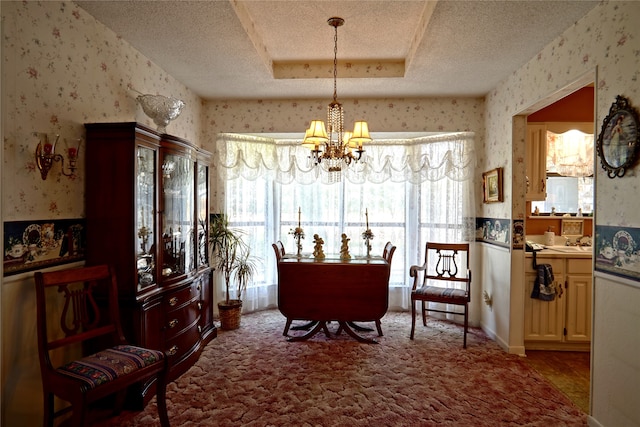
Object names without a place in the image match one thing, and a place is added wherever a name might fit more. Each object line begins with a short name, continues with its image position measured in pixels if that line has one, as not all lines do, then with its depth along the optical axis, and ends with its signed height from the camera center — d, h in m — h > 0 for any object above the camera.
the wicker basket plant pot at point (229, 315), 3.79 -1.11
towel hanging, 3.13 -0.64
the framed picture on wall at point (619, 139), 1.88 +0.38
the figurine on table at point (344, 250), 3.68 -0.42
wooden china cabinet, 2.26 -0.14
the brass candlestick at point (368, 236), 3.81 -0.28
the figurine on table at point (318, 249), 3.62 -0.40
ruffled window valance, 4.12 +0.58
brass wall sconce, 1.97 +0.29
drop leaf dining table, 3.35 -0.75
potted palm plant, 3.77 -0.59
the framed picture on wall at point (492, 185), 3.44 +0.24
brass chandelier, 2.73 +0.55
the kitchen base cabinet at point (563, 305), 3.18 -0.84
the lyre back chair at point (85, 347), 1.72 -0.78
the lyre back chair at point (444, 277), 3.41 -0.72
